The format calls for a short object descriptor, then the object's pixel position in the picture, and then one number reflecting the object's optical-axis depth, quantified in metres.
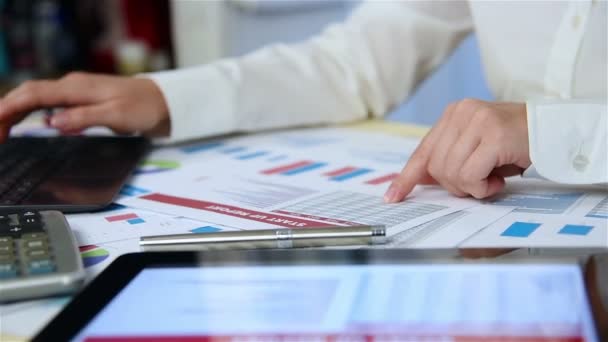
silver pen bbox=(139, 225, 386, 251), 1.00
